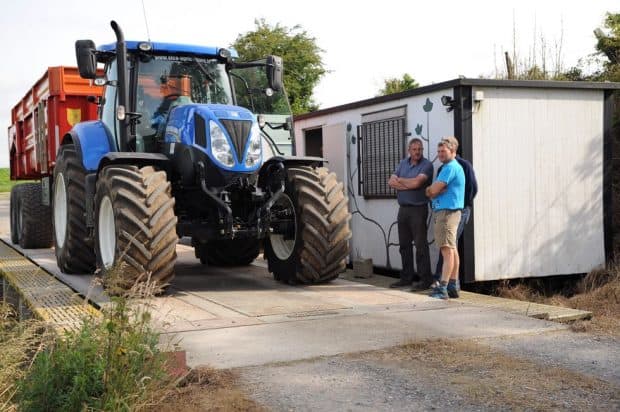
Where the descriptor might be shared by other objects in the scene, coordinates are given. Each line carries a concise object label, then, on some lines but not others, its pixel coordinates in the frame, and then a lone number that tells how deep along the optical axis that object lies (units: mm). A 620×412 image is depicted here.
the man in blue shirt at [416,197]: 7898
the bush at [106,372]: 3707
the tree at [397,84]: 32438
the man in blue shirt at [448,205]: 7266
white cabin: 8289
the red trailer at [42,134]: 11406
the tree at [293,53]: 33531
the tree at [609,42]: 14350
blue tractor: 6926
